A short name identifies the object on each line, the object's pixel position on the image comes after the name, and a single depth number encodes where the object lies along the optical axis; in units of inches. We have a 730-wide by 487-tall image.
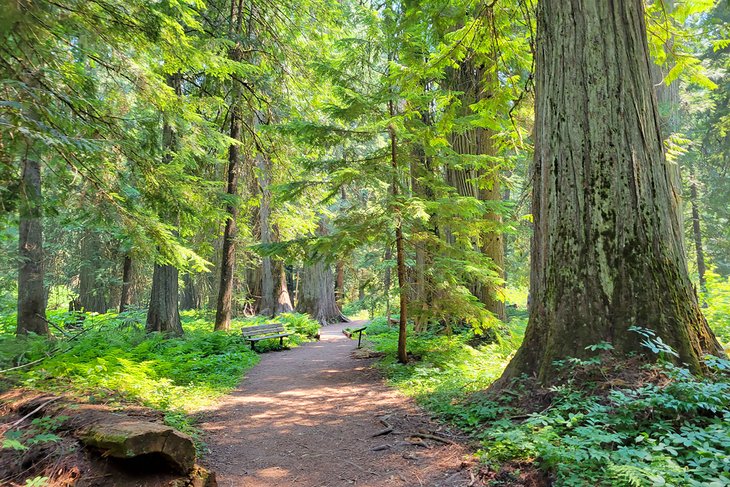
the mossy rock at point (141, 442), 114.6
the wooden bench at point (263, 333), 427.1
